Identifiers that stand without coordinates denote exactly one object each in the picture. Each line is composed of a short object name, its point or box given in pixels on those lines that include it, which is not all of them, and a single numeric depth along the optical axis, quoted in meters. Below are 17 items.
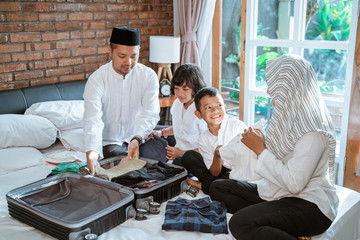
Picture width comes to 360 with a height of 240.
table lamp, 3.67
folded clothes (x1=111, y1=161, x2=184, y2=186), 2.12
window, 3.00
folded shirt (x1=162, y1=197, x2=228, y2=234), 1.80
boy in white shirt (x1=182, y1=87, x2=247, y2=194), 2.26
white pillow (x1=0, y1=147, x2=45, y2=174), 2.54
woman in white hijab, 1.63
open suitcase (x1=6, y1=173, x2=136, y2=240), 1.72
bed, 1.81
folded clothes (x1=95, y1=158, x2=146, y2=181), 2.28
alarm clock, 3.81
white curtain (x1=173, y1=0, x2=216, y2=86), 3.83
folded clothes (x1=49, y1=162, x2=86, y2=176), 2.35
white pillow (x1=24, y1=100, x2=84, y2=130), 2.96
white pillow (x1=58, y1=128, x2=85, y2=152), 2.90
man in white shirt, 2.62
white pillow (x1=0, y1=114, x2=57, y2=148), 2.68
